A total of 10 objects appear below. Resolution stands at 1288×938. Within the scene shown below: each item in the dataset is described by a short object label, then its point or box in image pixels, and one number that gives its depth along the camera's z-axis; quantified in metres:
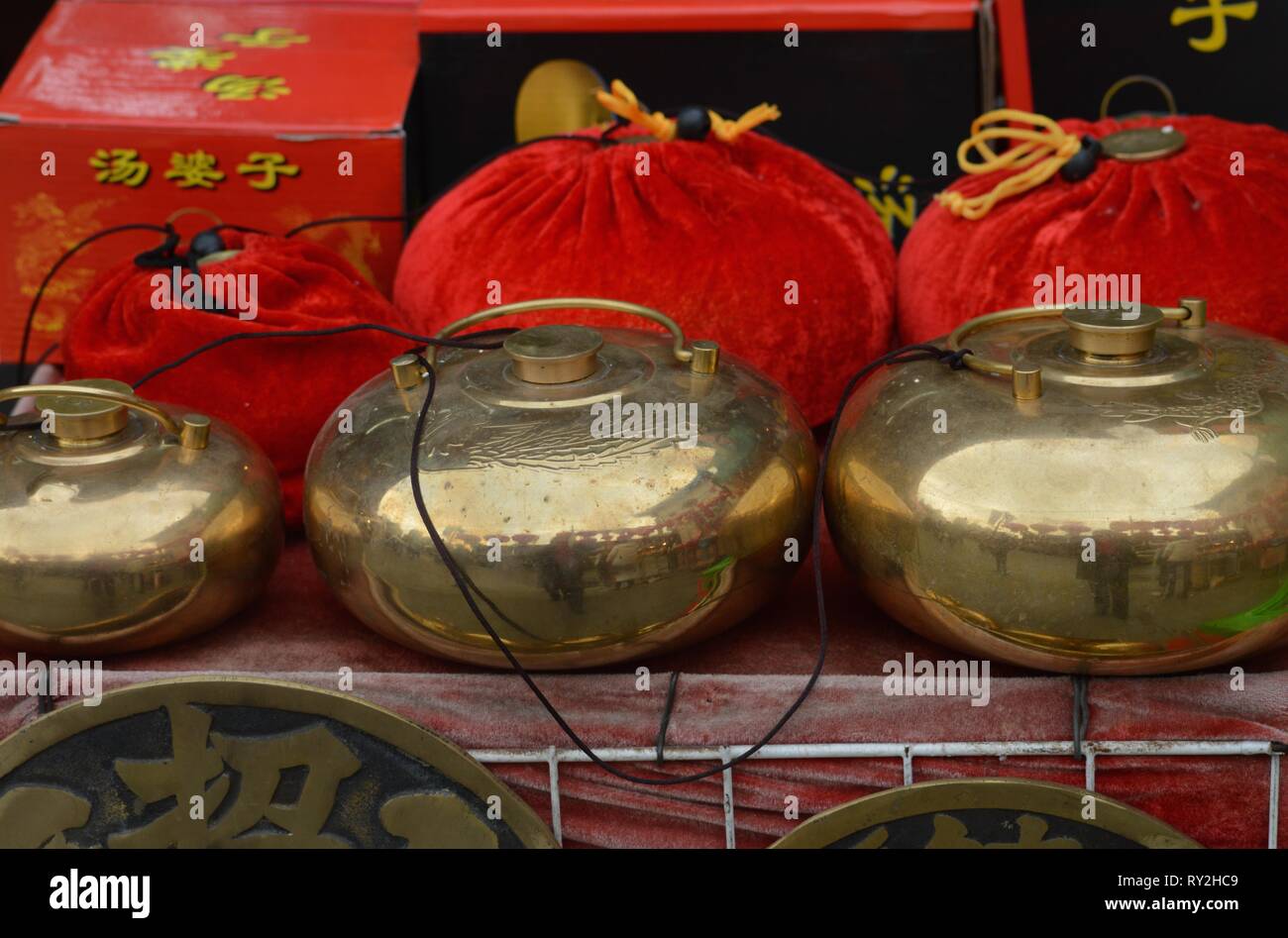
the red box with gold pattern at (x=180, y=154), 1.72
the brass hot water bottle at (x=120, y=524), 1.41
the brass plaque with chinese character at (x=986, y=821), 1.39
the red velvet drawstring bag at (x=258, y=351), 1.55
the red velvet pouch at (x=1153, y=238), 1.57
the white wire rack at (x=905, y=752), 1.40
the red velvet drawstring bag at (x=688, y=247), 1.59
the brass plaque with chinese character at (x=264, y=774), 1.40
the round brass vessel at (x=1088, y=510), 1.36
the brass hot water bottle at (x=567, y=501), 1.38
